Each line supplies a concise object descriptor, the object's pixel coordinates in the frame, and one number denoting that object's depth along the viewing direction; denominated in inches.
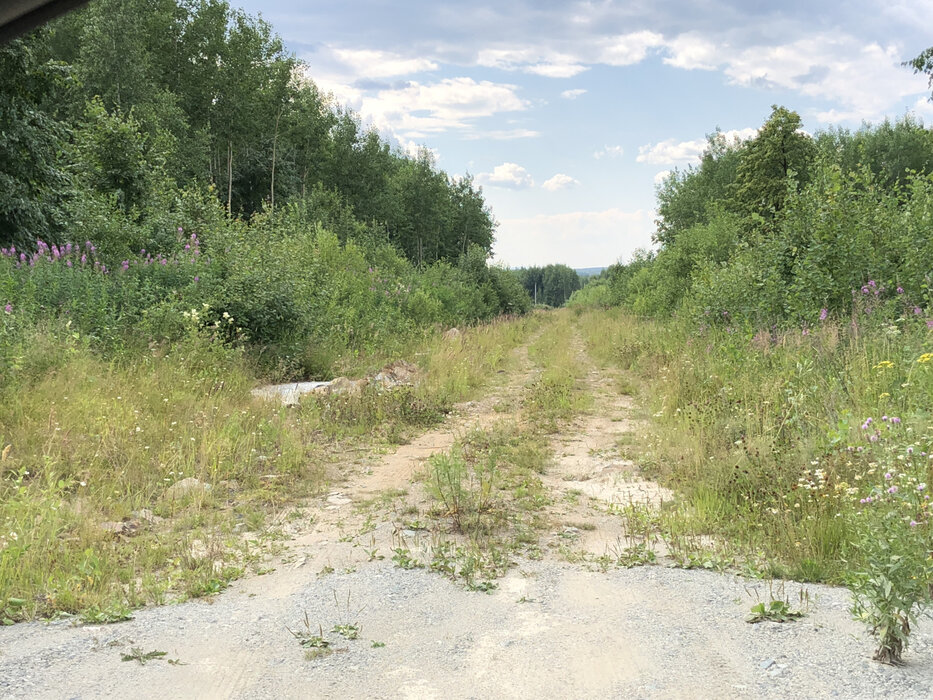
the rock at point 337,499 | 219.3
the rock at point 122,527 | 177.2
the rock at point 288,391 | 327.0
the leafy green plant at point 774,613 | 125.6
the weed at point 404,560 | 161.6
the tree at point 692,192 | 1815.9
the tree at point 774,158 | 1120.8
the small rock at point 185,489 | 206.1
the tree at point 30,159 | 517.0
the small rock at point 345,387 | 353.7
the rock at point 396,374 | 394.3
